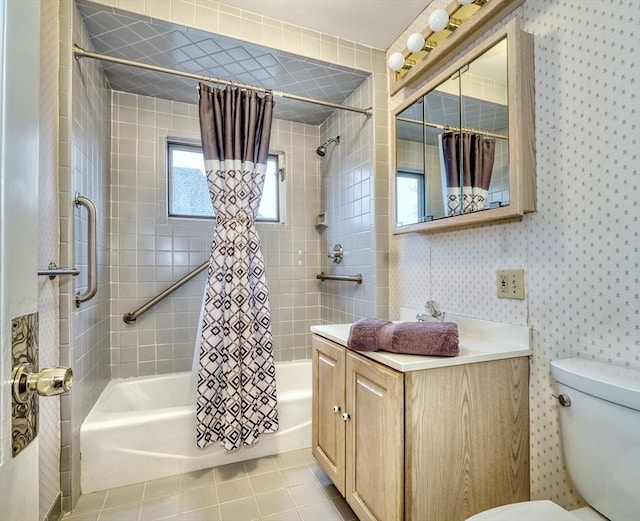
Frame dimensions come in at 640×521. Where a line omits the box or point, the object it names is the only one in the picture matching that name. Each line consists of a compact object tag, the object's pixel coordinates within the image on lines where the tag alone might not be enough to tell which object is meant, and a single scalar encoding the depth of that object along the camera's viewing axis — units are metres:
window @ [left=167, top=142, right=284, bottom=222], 2.43
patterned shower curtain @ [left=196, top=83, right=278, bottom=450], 1.76
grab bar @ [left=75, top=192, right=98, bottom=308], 1.54
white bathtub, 1.61
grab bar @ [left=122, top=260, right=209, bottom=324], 2.22
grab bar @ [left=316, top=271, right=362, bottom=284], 2.16
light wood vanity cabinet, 1.04
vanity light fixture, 1.29
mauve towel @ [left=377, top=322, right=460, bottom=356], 1.09
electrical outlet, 1.23
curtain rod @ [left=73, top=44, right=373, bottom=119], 1.52
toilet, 0.80
